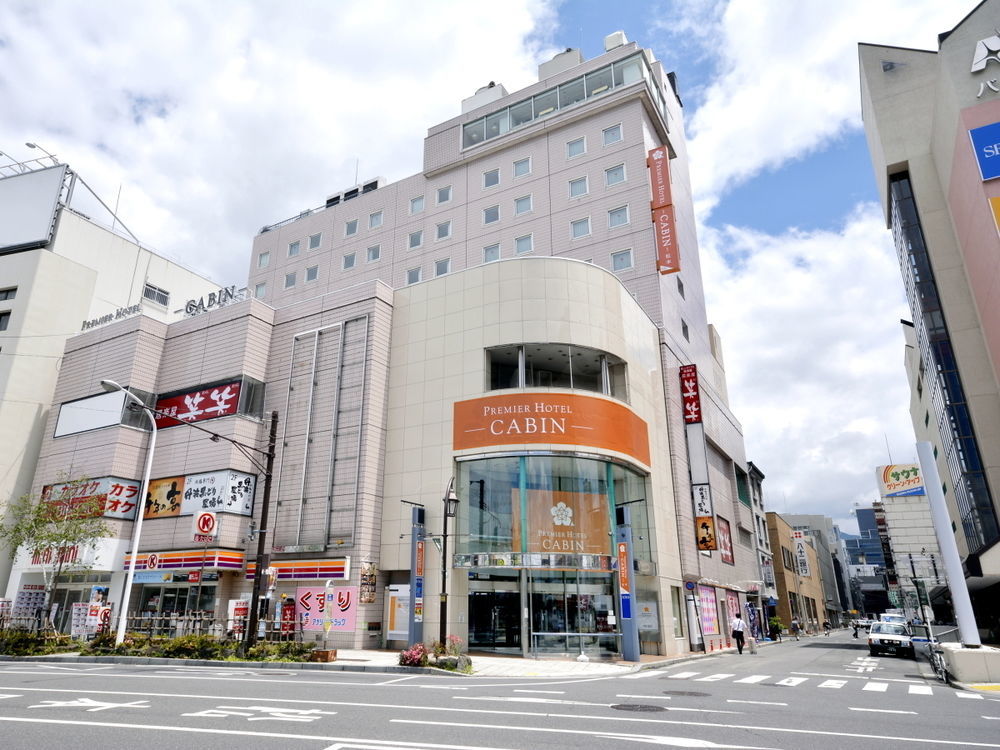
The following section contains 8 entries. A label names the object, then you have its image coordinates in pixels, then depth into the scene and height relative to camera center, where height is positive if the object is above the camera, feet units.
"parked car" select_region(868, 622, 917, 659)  101.60 -7.11
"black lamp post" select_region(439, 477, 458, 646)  66.95 +6.10
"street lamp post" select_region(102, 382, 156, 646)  73.15 +4.01
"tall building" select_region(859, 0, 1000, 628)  123.34 +80.17
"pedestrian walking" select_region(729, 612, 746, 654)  107.55 -5.69
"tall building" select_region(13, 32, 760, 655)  85.46 +26.85
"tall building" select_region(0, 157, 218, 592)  125.90 +72.54
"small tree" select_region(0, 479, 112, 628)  93.56 +10.36
